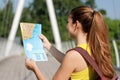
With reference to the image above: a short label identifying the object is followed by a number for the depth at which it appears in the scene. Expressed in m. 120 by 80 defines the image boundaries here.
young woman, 3.26
